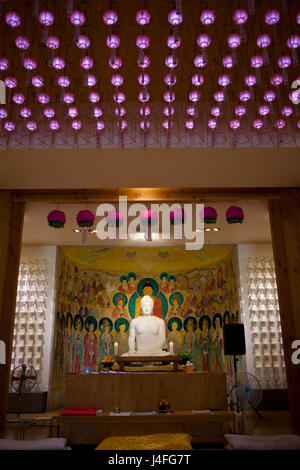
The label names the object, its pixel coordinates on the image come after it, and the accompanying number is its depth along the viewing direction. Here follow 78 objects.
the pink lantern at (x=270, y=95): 4.86
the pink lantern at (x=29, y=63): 4.25
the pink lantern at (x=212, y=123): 5.28
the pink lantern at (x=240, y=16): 3.63
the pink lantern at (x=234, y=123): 5.30
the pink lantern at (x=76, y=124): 5.29
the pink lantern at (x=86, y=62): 4.24
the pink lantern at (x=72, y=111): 5.11
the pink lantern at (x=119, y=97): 4.81
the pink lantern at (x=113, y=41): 3.88
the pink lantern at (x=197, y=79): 4.48
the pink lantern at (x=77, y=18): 3.66
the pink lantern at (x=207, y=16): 3.66
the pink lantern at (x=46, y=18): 3.66
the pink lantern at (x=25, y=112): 5.05
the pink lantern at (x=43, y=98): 4.86
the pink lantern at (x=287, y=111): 5.07
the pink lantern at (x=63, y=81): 4.58
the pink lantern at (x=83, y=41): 3.86
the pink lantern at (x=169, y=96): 4.83
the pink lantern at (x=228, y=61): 4.28
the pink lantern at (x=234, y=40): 4.01
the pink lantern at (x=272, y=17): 3.68
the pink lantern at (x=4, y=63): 4.31
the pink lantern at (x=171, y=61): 4.13
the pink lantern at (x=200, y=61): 4.01
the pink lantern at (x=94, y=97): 4.89
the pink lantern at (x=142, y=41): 3.84
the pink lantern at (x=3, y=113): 4.98
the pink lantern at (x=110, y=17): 3.63
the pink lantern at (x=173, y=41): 3.81
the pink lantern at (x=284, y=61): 4.24
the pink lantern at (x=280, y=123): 5.11
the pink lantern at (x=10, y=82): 4.60
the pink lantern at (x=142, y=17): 3.65
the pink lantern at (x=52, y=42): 3.91
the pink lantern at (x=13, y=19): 3.70
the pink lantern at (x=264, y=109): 5.06
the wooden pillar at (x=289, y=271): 5.92
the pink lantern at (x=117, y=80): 4.46
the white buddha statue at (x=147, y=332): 8.66
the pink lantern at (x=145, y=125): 5.24
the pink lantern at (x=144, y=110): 5.03
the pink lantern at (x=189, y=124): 5.37
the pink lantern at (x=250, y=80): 4.62
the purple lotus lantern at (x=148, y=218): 6.19
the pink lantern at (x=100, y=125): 5.26
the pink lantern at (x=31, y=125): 5.18
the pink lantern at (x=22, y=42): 3.97
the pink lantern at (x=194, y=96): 4.83
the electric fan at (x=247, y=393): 5.04
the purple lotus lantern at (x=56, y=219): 6.11
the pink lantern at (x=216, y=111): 5.18
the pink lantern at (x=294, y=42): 3.99
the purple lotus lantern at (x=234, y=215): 6.05
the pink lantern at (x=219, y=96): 4.88
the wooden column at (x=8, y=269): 6.09
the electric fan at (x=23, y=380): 5.83
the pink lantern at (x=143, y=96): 4.59
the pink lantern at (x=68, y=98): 4.86
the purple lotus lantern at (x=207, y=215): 6.16
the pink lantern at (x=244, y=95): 4.89
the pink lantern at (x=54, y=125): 5.27
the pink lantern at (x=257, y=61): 4.18
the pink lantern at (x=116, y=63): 4.09
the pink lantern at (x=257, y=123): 5.29
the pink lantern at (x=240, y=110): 5.11
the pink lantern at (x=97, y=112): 5.12
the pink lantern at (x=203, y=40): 3.95
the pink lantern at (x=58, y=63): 4.26
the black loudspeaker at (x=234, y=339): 5.73
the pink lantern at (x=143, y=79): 4.46
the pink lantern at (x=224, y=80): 4.52
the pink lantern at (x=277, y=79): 4.58
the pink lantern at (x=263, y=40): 3.91
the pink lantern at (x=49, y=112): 5.13
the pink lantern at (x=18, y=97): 4.88
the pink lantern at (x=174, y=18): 3.53
